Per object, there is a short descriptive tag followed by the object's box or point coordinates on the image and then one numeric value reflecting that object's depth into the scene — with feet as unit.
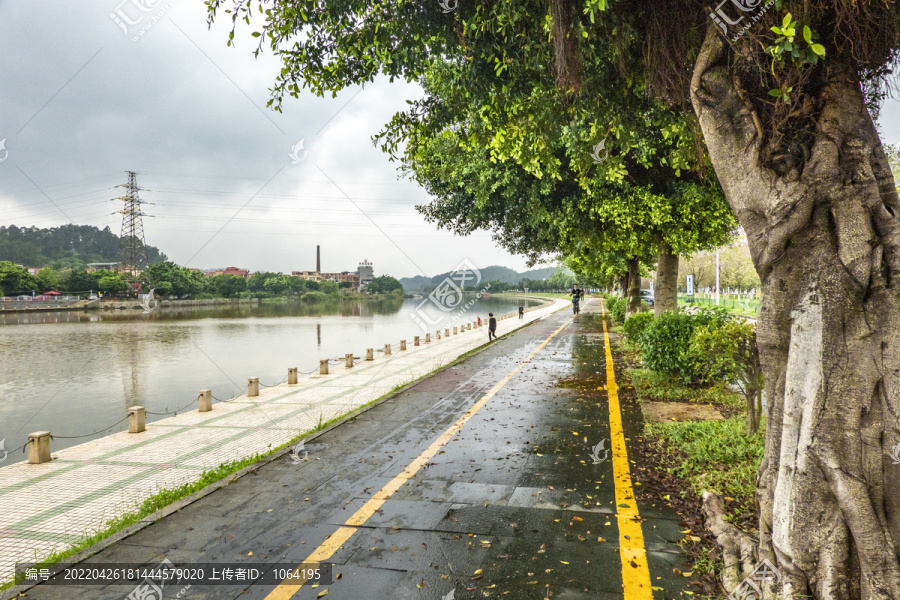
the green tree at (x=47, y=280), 241.35
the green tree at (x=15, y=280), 225.15
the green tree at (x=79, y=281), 231.71
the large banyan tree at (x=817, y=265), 8.91
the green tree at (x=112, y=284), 215.10
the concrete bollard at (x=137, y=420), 31.60
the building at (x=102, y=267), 271.49
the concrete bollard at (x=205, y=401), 36.68
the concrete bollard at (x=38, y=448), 26.02
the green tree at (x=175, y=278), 219.41
